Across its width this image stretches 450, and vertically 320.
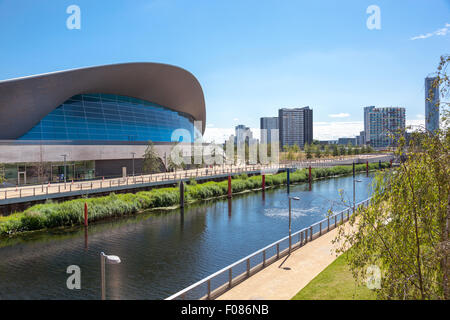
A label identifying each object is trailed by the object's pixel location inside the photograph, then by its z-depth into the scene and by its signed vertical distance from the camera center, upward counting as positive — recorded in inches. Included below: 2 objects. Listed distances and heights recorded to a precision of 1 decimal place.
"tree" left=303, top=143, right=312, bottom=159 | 3606.3 -0.5
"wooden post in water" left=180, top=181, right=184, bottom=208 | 1236.5 -156.9
